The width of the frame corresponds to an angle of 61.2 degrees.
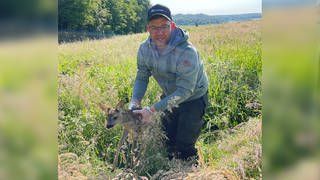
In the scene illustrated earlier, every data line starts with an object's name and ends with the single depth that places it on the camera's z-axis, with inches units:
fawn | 57.3
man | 55.4
